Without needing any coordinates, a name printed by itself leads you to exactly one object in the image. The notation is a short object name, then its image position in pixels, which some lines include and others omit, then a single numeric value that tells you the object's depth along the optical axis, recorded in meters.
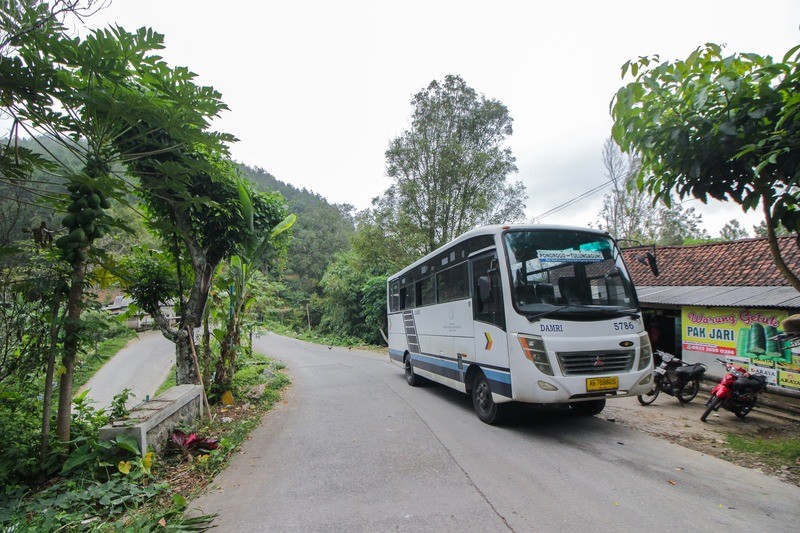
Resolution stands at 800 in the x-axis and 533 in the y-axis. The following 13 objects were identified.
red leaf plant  5.04
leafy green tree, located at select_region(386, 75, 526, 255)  18.70
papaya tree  3.25
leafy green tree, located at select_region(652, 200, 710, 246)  27.78
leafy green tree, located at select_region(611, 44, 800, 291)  3.64
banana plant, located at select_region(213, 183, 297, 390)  7.88
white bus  5.39
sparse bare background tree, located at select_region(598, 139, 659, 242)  26.89
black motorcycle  7.68
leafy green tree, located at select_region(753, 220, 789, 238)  27.32
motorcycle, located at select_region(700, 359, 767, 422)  6.41
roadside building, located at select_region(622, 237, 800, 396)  7.43
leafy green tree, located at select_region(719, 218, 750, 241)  34.16
